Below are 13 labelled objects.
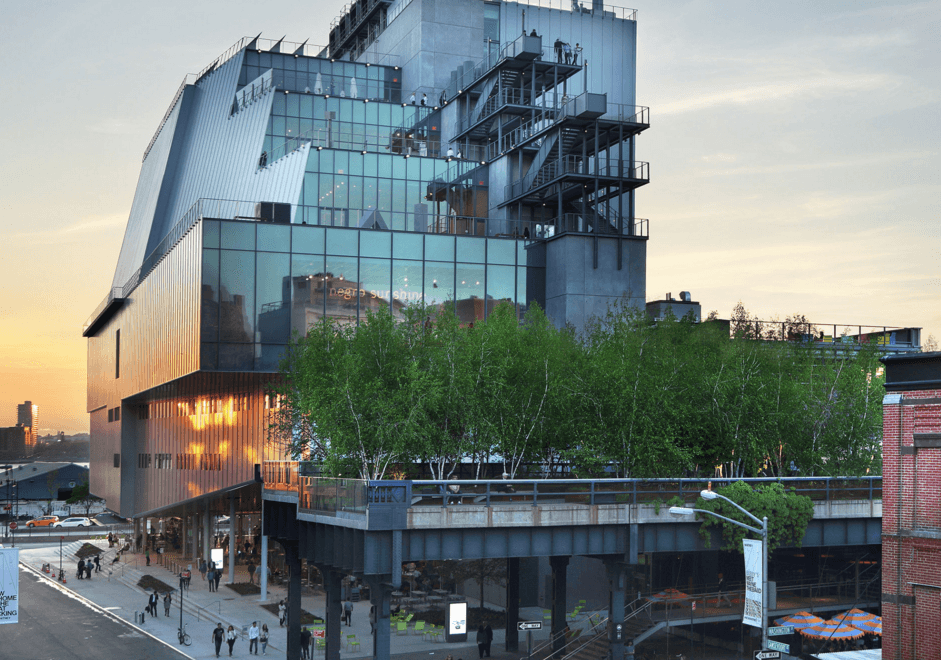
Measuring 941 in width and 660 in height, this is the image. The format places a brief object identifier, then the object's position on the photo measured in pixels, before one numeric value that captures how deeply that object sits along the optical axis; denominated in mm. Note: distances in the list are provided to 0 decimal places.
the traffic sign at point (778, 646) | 28900
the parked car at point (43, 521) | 138562
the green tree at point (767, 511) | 39219
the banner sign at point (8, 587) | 38781
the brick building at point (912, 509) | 28781
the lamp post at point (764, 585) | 30000
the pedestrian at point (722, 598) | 51688
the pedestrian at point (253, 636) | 53375
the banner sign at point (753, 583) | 30297
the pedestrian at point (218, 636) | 52094
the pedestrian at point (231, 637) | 52781
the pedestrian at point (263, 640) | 53469
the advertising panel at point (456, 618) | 45922
